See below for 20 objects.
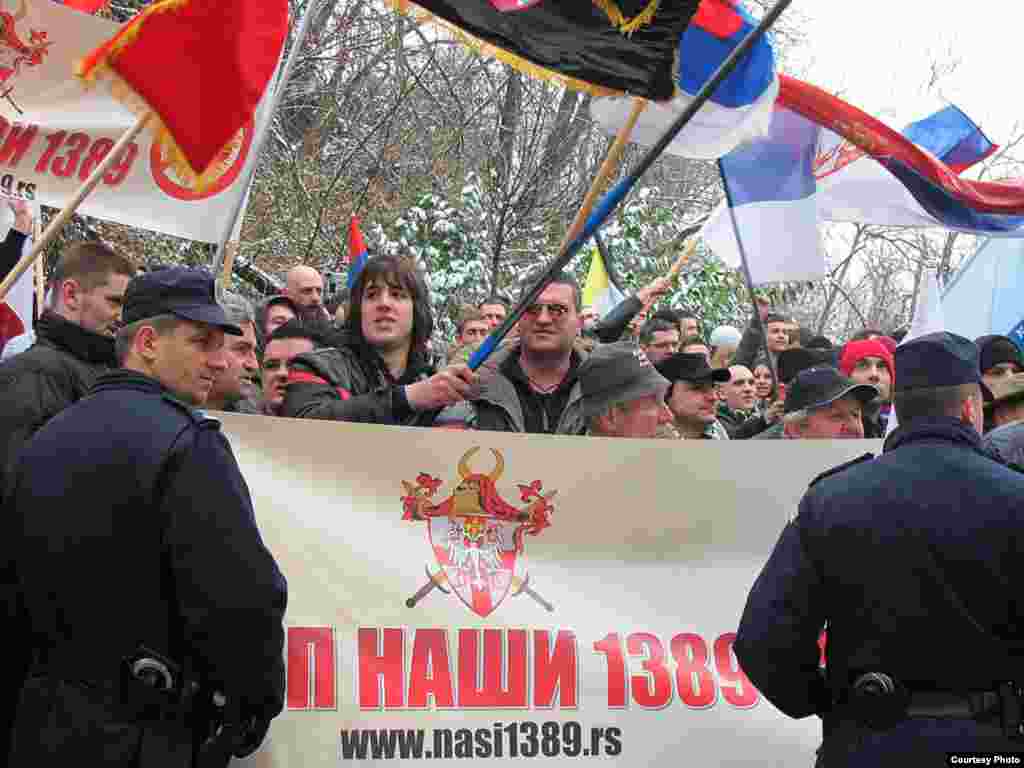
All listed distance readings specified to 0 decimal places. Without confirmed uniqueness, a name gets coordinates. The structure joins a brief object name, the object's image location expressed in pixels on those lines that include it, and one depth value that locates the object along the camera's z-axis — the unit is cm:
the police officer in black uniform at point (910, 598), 363
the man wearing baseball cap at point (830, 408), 607
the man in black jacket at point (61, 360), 394
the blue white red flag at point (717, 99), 644
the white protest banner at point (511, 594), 446
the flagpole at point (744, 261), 741
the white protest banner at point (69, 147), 631
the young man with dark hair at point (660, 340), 807
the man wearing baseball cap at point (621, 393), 530
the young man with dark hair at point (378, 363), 495
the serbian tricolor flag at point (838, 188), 779
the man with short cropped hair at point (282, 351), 611
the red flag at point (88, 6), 723
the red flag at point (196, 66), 511
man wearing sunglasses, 544
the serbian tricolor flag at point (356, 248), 737
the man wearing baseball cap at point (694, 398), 648
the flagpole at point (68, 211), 480
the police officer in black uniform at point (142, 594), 351
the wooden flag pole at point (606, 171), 505
